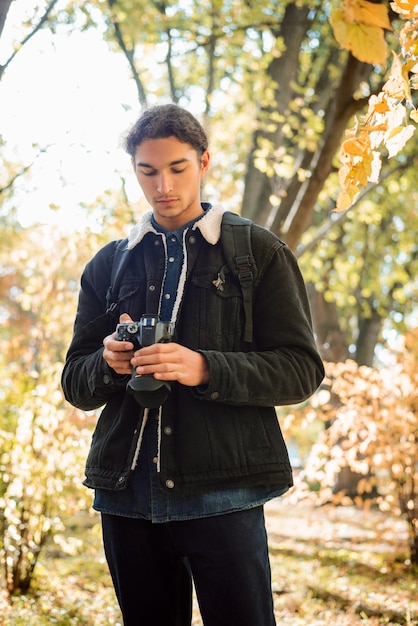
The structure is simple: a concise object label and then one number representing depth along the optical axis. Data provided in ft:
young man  5.86
